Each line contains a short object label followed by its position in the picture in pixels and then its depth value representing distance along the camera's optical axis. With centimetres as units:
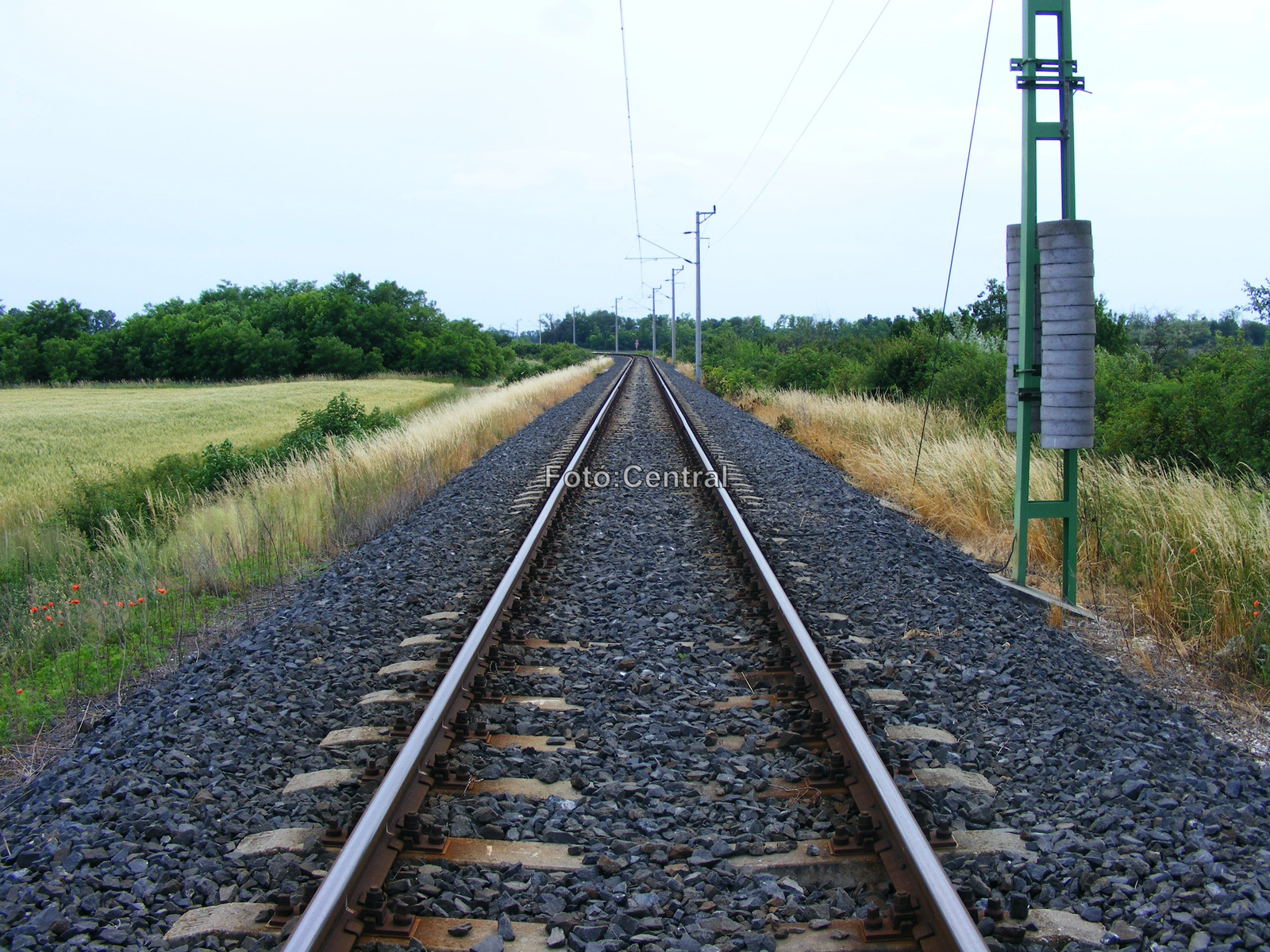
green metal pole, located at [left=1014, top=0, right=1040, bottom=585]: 571
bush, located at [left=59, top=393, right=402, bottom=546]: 1033
